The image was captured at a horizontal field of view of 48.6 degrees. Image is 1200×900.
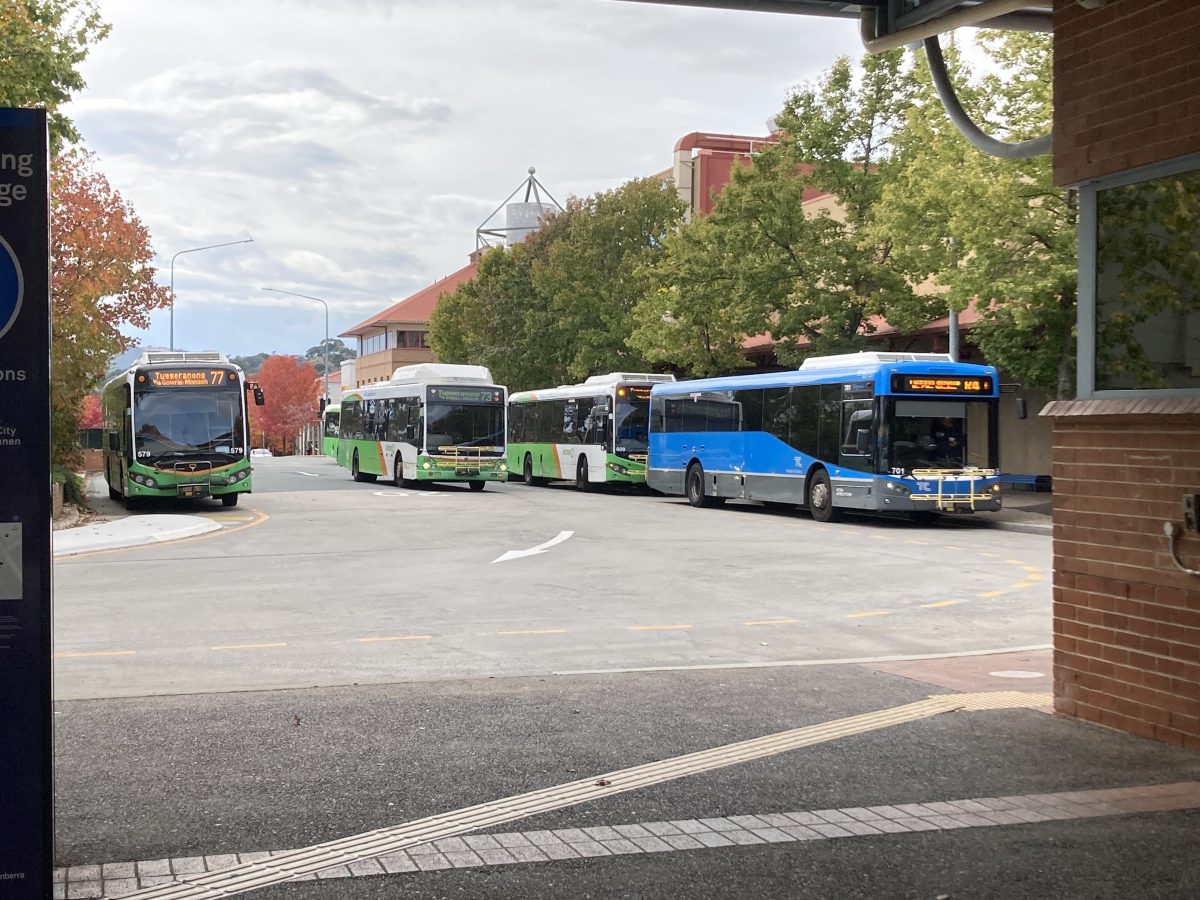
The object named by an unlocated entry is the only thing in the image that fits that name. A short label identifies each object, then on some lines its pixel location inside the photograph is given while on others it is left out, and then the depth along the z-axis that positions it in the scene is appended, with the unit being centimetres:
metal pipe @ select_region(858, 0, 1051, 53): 777
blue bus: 2381
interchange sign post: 386
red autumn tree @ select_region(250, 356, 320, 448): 11181
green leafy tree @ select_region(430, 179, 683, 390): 5131
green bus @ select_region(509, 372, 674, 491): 3600
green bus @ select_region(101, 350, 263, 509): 2709
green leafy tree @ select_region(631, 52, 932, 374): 3428
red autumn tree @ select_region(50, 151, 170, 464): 2664
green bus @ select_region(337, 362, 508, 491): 3509
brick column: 660
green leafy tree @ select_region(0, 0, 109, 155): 1817
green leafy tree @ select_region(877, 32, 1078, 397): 2495
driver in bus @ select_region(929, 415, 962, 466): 2406
